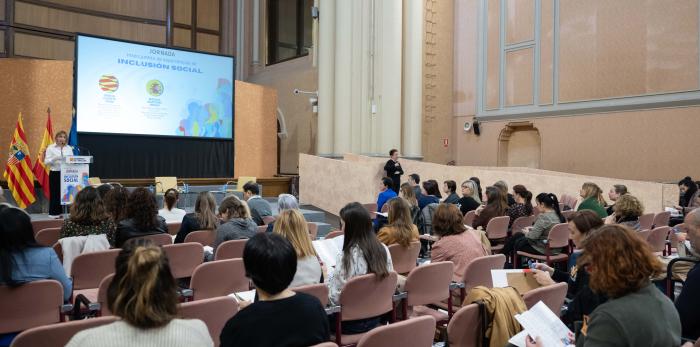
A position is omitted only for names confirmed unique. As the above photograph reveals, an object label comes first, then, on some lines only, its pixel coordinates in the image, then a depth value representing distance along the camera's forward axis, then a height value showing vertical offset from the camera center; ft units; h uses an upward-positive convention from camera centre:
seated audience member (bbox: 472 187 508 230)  20.53 -1.58
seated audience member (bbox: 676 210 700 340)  7.81 -2.00
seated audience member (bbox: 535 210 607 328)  7.82 -1.88
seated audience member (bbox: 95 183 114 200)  16.31 -0.83
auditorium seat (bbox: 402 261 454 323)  10.82 -2.47
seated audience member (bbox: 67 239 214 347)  5.33 -1.48
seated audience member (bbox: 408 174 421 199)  25.28 -0.85
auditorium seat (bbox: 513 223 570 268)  17.36 -2.49
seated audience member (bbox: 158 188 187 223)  18.61 -1.70
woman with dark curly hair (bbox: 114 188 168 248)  13.48 -1.31
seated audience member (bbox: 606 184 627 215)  23.22 -0.99
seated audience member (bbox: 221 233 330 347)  6.19 -1.73
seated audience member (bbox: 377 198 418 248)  13.88 -1.59
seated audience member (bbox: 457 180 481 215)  23.45 -1.40
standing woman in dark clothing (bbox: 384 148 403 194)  33.45 -0.11
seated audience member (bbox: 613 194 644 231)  16.17 -1.25
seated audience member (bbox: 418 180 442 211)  23.02 -1.28
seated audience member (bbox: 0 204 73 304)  8.78 -1.59
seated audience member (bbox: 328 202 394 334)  10.19 -1.82
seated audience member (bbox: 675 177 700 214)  25.36 -1.03
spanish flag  28.19 -0.49
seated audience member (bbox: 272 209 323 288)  10.53 -1.62
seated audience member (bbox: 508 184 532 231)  21.21 -1.51
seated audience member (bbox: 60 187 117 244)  12.61 -1.27
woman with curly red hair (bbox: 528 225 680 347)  5.70 -1.41
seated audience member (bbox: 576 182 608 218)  20.10 -1.13
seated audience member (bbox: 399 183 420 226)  20.94 -1.26
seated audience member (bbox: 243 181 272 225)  19.12 -1.49
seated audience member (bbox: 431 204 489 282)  12.83 -1.82
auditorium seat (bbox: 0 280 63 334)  9.00 -2.46
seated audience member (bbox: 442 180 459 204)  23.34 -1.12
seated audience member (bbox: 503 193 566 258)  17.75 -2.07
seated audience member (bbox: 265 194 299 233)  15.52 -1.12
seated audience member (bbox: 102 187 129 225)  15.01 -1.19
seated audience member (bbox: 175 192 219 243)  15.25 -1.57
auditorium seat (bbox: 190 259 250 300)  10.76 -2.38
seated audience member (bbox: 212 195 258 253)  13.85 -1.56
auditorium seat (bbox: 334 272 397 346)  9.61 -2.47
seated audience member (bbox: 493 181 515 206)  23.12 -0.96
